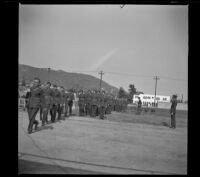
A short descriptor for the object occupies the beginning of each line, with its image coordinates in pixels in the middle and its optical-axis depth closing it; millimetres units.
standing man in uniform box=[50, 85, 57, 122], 11330
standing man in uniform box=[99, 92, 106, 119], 14931
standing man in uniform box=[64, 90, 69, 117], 13445
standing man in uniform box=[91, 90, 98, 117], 15266
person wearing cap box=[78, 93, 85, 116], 15441
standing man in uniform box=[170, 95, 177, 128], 11608
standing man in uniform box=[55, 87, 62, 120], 11789
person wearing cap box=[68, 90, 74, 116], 14266
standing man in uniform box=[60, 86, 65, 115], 12488
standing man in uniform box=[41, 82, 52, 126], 10117
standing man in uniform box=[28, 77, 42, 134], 8289
